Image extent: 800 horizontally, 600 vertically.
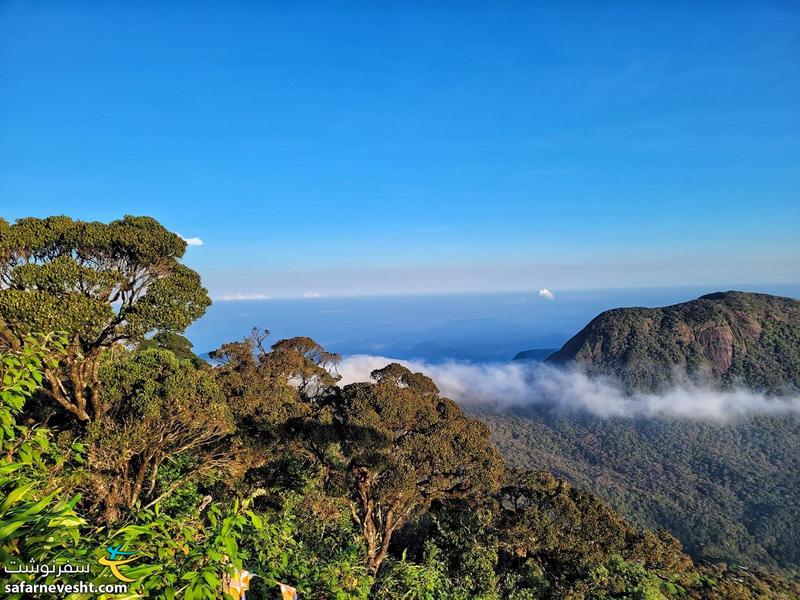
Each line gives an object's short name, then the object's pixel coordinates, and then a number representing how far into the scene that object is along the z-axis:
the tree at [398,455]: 11.34
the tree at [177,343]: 23.30
